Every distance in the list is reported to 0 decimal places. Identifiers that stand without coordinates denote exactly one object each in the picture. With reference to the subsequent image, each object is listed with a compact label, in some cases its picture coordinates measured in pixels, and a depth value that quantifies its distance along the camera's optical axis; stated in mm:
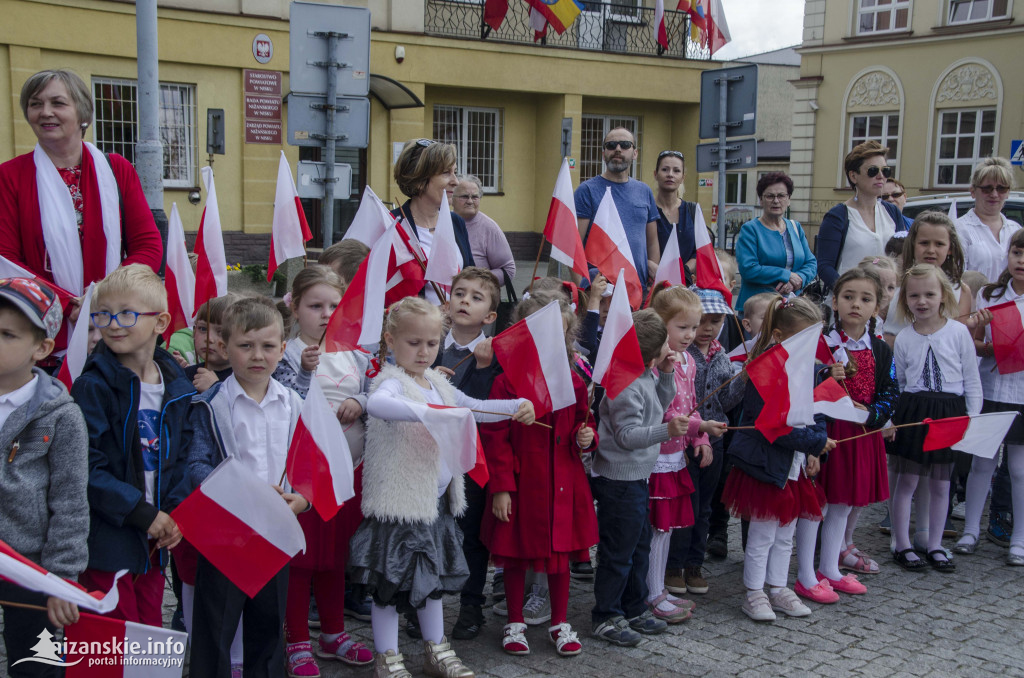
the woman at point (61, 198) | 3746
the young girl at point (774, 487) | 4539
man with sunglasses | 6211
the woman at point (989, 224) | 6367
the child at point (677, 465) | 4445
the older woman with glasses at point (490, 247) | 5719
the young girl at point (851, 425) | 4922
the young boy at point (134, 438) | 3016
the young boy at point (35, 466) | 2775
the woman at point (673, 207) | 6475
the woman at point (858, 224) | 6352
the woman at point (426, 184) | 4898
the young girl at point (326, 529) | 3752
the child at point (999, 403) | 5605
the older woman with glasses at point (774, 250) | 6305
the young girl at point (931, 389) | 5324
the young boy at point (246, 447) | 3248
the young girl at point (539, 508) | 4016
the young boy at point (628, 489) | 4121
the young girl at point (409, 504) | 3537
